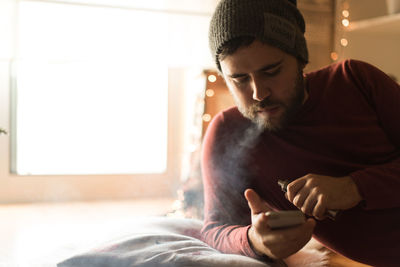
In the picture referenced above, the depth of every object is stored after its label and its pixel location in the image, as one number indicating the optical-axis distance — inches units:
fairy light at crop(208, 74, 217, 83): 72.4
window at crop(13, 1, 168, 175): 53.9
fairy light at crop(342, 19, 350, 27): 78.0
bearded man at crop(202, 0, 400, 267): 33.5
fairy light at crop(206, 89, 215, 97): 72.2
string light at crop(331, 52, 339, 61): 80.8
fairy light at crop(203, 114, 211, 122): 72.1
